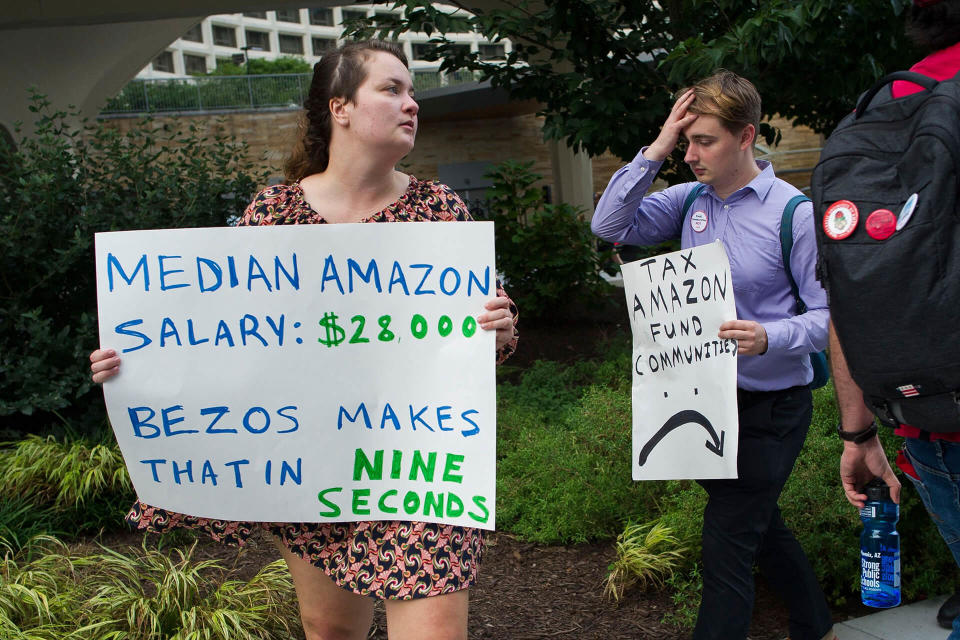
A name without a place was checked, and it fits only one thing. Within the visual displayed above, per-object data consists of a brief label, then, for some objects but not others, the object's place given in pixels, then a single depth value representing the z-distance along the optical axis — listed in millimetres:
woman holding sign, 2145
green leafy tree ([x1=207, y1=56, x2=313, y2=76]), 57125
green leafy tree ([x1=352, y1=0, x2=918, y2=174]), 5309
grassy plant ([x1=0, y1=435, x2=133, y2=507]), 4676
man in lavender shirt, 2604
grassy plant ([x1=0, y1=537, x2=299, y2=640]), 3178
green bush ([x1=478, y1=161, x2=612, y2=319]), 8477
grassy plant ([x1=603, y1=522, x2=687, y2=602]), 3701
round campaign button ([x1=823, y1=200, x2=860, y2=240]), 1790
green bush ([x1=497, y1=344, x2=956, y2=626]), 3619
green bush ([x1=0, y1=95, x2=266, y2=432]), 5336
